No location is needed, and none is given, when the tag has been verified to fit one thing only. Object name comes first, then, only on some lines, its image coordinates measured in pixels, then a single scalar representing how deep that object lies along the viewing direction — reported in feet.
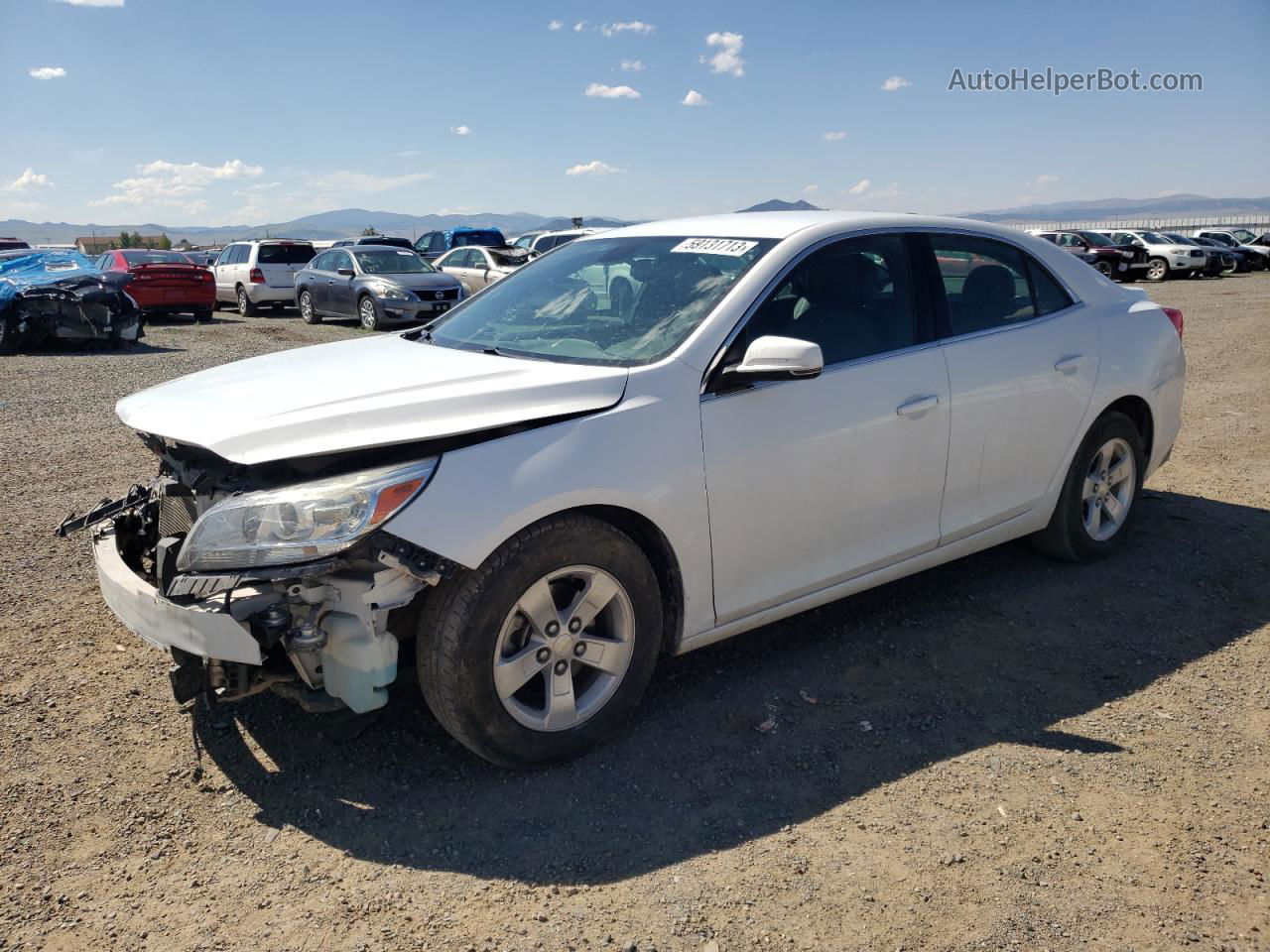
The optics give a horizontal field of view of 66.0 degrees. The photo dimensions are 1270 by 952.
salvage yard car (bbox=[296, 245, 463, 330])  58.90
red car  64.59
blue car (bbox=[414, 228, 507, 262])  92.83
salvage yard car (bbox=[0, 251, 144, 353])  47.24
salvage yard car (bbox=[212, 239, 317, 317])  75.25
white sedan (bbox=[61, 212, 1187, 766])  9.25
